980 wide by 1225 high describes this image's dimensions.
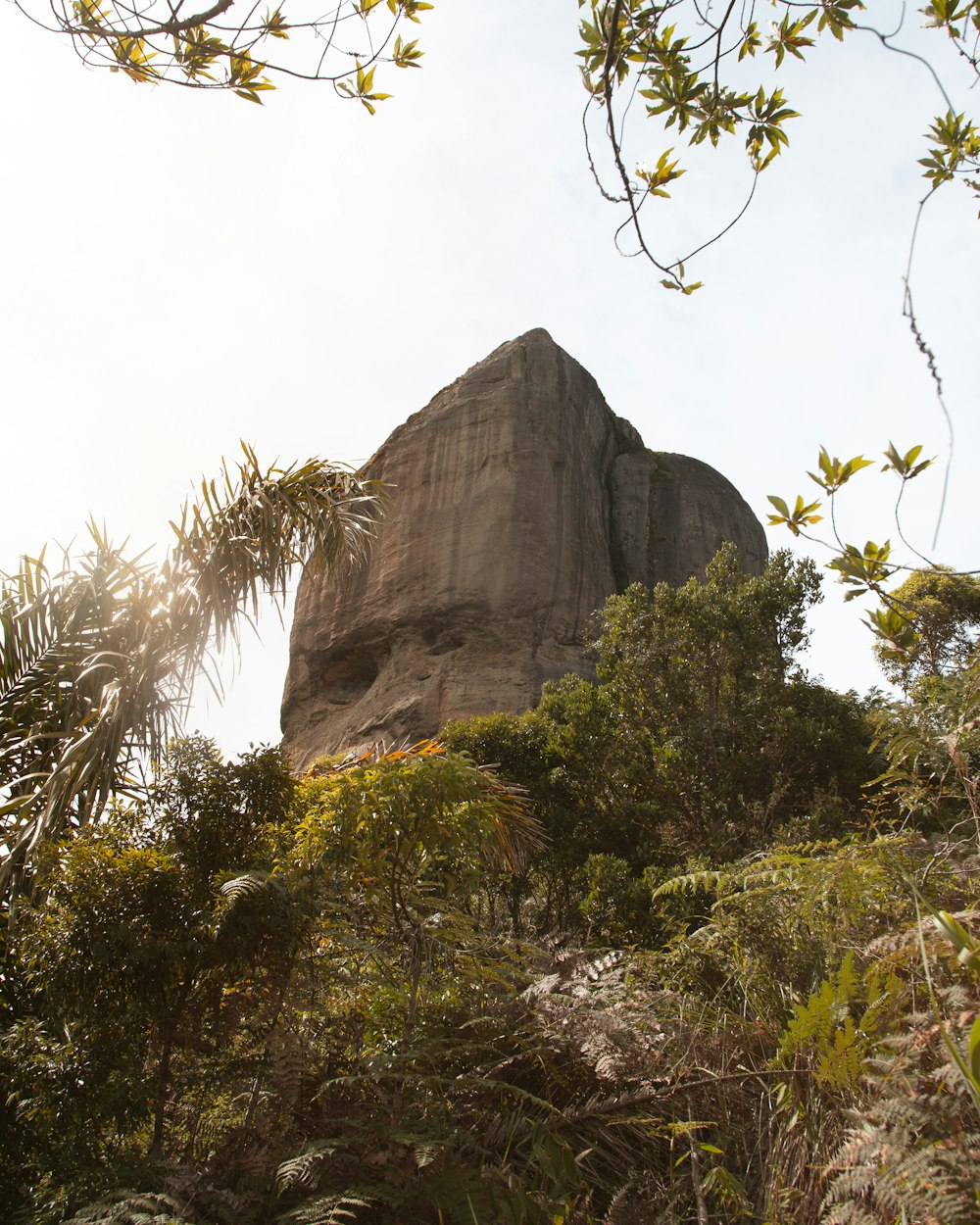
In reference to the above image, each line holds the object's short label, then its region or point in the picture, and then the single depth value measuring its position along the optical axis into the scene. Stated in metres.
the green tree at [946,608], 20.83
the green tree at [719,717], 11.13
